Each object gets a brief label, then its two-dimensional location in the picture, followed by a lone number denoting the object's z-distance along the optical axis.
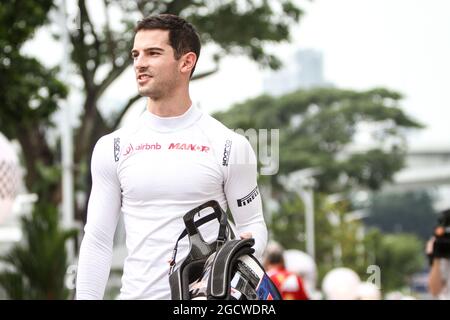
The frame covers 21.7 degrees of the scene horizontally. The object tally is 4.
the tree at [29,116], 14.80
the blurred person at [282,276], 9.41
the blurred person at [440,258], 7.71
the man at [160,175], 3.74
